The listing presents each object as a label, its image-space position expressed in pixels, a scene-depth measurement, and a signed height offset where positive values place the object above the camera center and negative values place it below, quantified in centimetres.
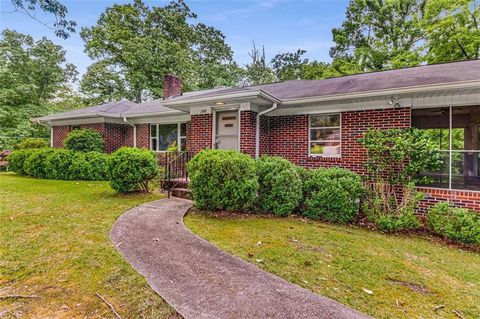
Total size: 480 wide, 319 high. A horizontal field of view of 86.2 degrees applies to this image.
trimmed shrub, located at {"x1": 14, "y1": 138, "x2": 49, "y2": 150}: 1559 +74
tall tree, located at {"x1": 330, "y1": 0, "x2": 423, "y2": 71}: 1955 +1053
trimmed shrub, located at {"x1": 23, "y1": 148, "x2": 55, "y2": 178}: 1188 -32
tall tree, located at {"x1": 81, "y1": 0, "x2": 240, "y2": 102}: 2222 +991
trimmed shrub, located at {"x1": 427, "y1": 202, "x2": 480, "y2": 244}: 527 -135
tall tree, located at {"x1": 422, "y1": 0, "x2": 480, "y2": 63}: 1556 +822
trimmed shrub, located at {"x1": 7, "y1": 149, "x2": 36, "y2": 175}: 1283 -19
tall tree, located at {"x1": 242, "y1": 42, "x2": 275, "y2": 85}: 2844 +997
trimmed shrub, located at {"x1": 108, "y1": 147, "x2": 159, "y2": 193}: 788 -34
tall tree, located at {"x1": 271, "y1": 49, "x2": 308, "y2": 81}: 3063 +1151
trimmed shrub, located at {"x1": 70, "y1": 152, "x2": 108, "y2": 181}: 1117 -45
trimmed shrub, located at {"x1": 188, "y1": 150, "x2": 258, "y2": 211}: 621 -60
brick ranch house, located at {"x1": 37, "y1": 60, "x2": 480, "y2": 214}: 647 +142
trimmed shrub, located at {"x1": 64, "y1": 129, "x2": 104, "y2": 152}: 1216 +74
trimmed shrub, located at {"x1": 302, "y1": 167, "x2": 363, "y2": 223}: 639 -93
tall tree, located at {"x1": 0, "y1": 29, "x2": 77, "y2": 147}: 2012 +685
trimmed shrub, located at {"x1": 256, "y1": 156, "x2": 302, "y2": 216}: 655 -74
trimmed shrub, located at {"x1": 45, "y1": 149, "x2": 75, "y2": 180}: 1136 -38
